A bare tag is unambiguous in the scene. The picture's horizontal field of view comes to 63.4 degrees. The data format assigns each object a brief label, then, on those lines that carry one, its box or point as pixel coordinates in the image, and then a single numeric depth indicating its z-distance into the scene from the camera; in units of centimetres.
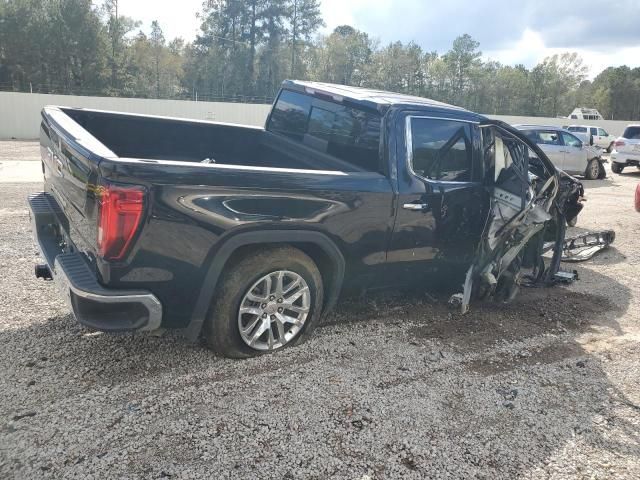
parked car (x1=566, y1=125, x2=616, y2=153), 2623
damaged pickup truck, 287
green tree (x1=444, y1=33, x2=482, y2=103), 6206
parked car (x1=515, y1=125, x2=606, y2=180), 1498
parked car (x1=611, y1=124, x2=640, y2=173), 1642
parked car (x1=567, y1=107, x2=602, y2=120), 4391
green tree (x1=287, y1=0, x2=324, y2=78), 6131
